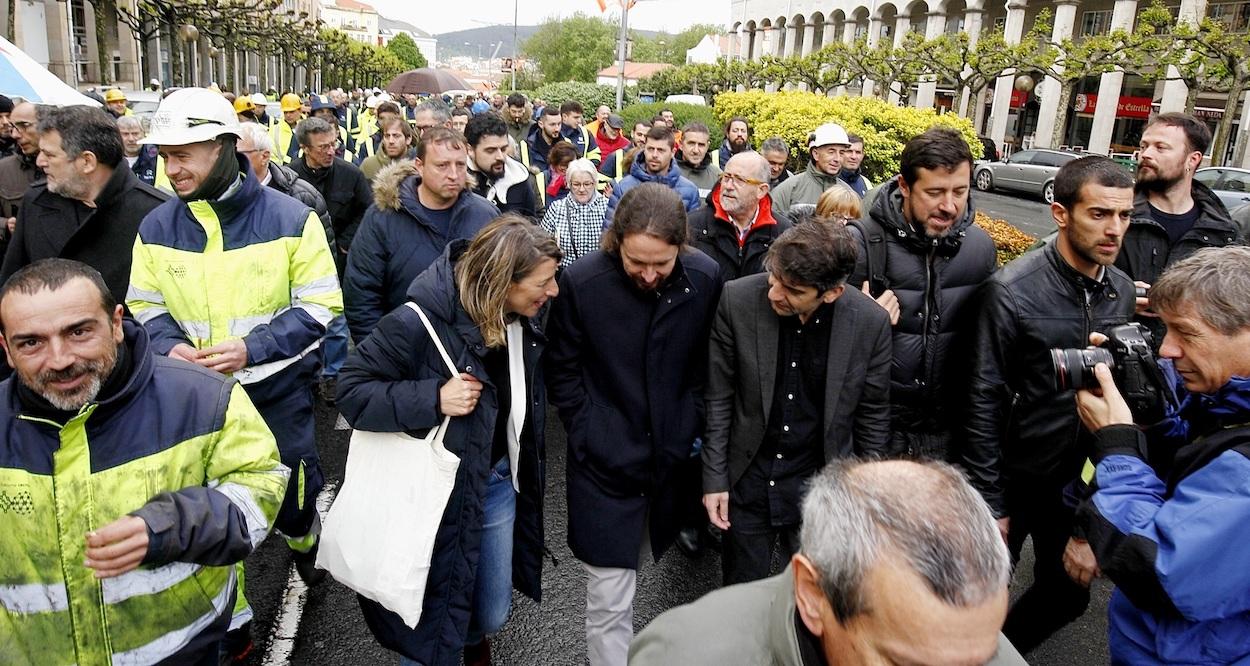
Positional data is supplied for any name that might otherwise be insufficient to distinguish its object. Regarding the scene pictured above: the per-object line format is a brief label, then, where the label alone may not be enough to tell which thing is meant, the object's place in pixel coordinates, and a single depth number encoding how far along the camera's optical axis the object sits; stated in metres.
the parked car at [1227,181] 19.31
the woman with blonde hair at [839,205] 4.95
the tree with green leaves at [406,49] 104.97
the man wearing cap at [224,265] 3.32
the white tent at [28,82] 5.77
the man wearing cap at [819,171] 6.58
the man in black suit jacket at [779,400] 3.08
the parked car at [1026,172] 25.25
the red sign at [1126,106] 37.84
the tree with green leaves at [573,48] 84.12
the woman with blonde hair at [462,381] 2.75
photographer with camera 1.94
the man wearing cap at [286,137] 9.73
